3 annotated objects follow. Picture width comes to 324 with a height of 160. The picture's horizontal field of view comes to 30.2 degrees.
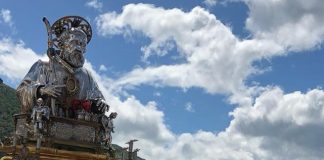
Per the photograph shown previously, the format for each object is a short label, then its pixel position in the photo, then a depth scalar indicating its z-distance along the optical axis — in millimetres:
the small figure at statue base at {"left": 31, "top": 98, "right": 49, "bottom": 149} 18359
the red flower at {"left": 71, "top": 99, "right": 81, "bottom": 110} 19784
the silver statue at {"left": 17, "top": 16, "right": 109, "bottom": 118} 19297
